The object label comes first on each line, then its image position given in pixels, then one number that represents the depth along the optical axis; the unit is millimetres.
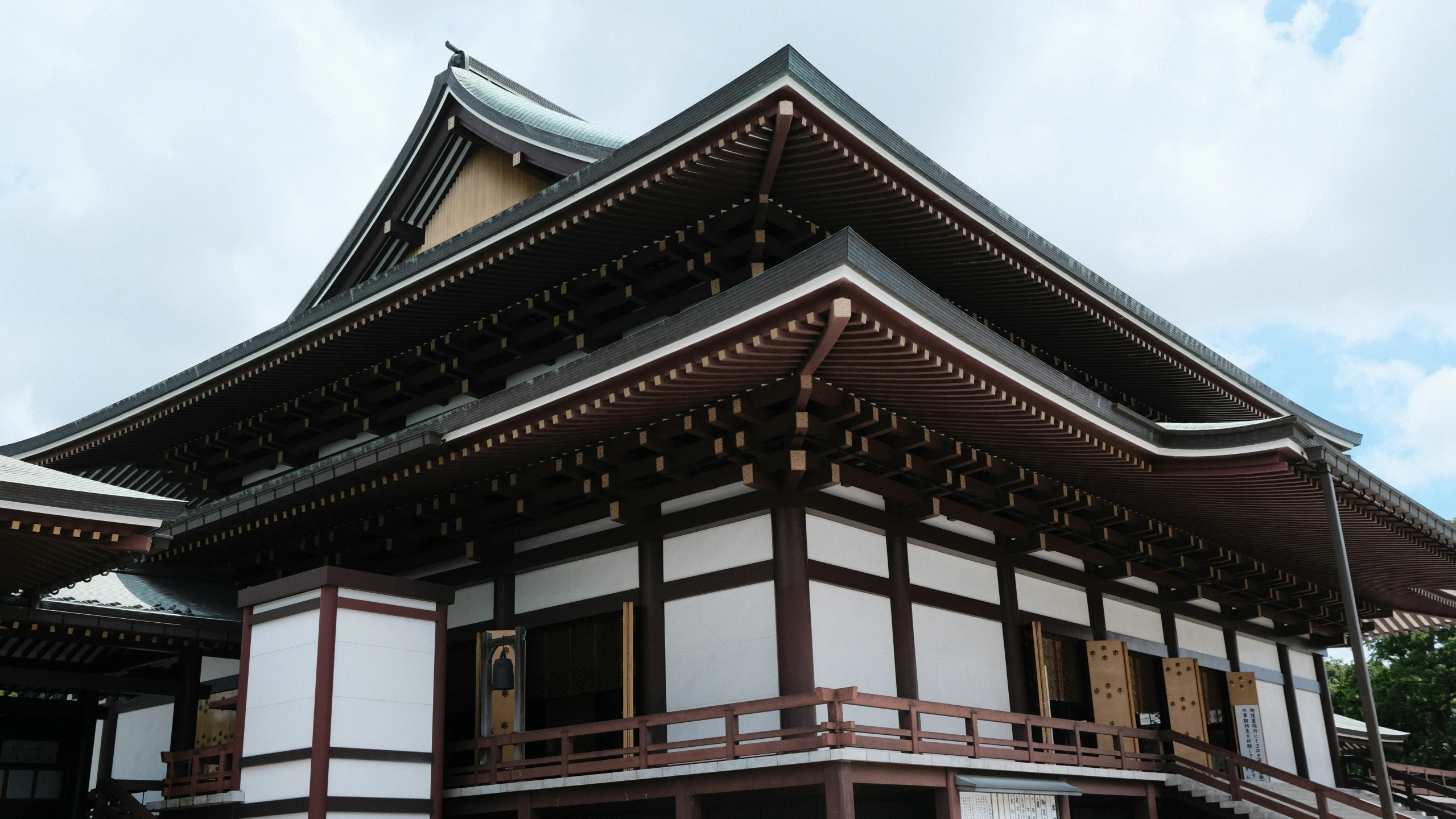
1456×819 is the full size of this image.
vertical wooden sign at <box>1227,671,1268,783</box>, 17203
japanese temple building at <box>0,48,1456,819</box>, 10539
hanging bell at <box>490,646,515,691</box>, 12617
